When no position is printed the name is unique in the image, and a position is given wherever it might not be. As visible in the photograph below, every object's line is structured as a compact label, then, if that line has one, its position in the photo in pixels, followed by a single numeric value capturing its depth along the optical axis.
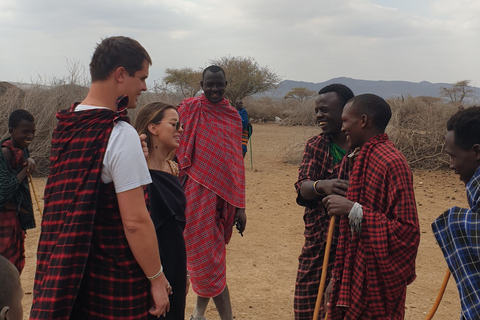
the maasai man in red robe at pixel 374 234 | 2.35
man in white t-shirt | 1.85
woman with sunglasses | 2.42
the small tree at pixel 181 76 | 36.78
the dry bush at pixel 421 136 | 12.08
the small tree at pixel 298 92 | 47.27
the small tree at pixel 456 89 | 29.16
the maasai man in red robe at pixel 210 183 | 3.65
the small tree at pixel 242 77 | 29.38
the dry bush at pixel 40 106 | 10.62
